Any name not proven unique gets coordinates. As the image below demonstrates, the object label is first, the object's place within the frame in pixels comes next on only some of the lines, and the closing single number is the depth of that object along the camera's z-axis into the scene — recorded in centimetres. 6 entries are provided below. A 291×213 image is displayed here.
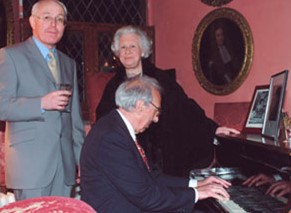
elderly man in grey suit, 200
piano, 145
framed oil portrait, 377
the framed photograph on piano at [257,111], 210
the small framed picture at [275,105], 174
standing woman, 257
